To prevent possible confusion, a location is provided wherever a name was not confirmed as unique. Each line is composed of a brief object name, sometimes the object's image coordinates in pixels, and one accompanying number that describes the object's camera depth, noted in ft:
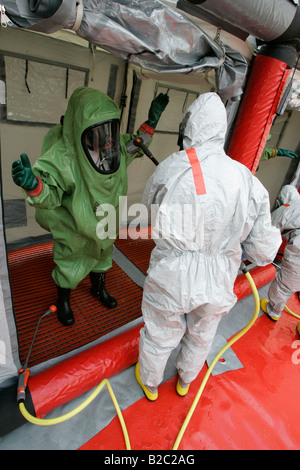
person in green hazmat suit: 4.41
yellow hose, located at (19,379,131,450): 3.77
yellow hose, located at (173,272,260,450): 4.43
